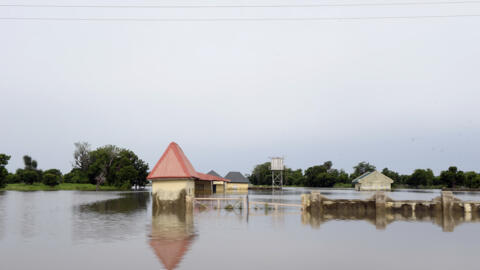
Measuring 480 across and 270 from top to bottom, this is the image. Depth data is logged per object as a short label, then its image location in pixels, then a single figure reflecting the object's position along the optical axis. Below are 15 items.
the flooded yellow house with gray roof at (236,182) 102.49
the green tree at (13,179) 118.49
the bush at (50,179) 110.62
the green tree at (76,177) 121.84
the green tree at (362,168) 172.65
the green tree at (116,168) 106.69
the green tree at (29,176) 116.13
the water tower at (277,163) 108.81
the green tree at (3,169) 94.69
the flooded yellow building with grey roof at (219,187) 83.26
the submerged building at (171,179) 31.88
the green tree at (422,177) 144.38
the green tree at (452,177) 122.94
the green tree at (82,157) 122.38
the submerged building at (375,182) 107.50
